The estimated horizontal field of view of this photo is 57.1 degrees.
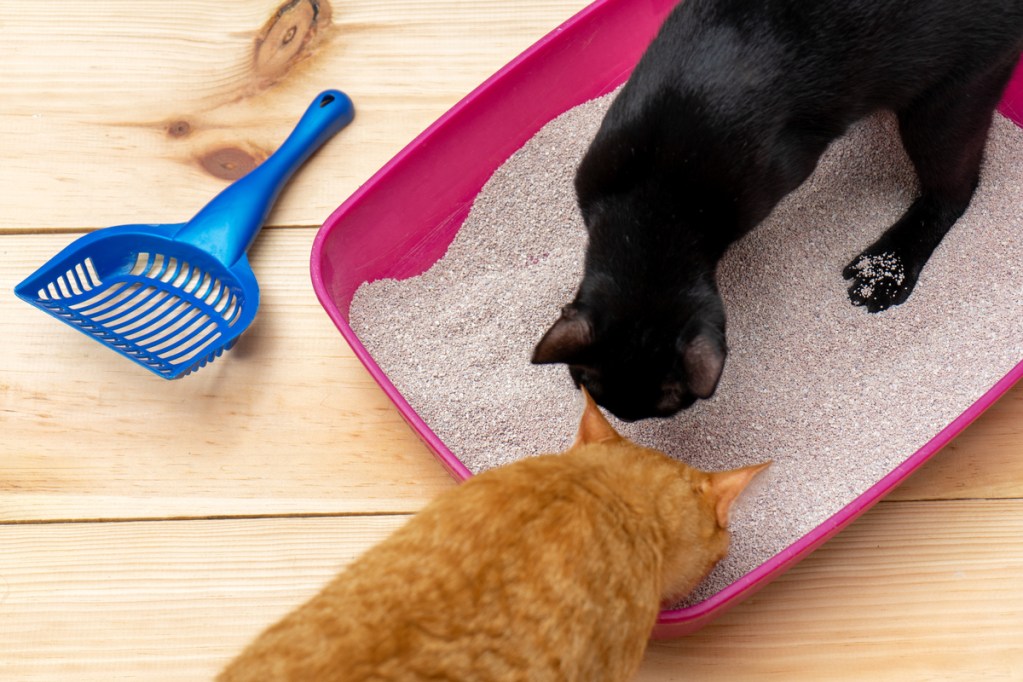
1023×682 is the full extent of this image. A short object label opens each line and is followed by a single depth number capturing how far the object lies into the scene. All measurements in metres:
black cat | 0.84
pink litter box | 0.98
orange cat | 0.58
